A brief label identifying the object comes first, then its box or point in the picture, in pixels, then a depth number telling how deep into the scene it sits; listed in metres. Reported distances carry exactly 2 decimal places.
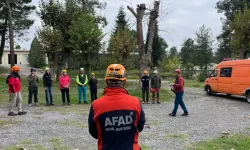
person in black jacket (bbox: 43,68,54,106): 14.42
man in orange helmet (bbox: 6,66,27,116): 11.35
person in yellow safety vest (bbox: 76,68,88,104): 14.99
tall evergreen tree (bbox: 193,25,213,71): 55.19
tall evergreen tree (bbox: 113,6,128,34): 53.92
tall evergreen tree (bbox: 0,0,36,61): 34.88
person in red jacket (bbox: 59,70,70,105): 14.59
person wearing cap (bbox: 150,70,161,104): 15.48
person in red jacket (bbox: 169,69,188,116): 10.84
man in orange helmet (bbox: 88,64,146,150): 2.96
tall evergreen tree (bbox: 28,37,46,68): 59.94
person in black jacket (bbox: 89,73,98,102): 15.51
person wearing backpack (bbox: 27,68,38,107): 13.99
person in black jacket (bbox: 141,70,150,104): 15.31
